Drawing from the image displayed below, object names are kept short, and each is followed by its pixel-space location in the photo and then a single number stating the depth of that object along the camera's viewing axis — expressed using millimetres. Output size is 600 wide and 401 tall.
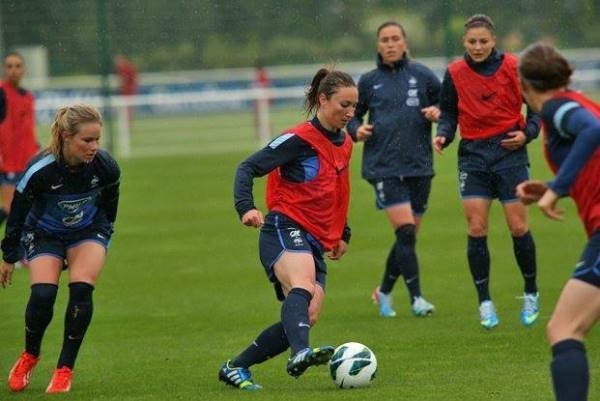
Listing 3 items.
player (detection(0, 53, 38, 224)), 30000
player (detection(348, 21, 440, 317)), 22062
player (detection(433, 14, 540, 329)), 20203
